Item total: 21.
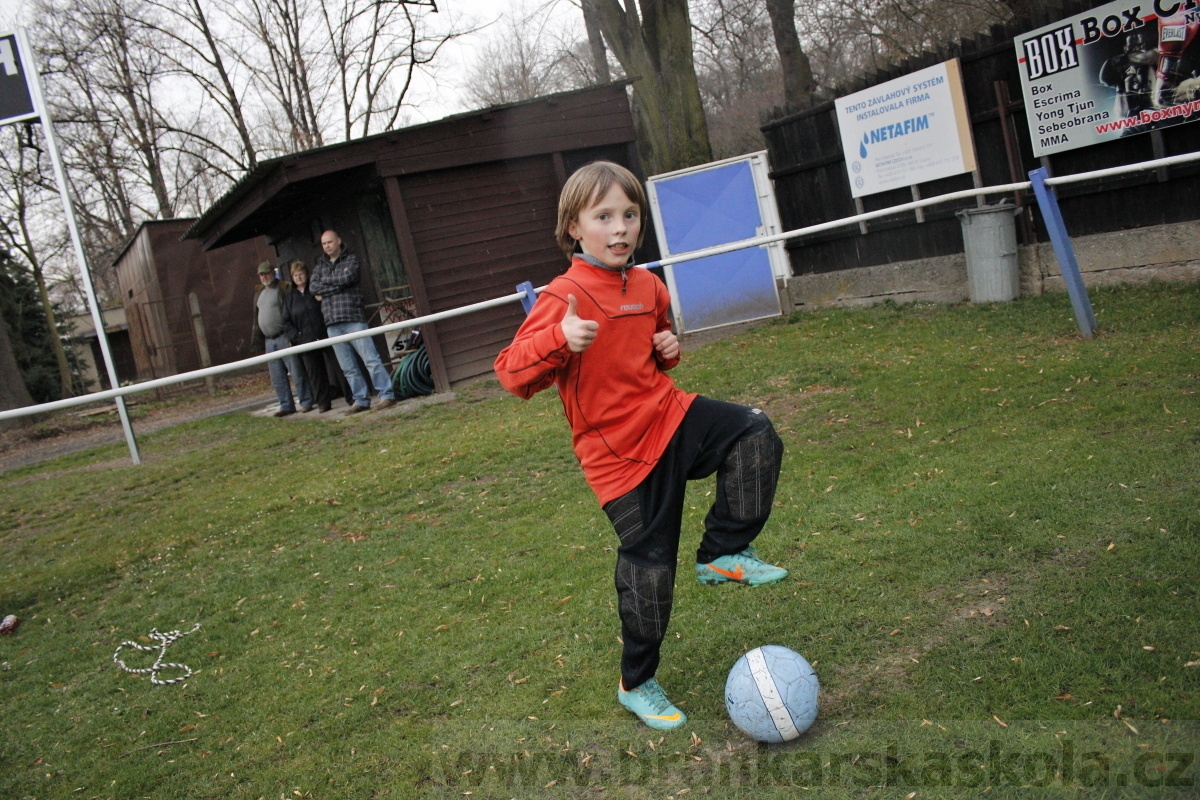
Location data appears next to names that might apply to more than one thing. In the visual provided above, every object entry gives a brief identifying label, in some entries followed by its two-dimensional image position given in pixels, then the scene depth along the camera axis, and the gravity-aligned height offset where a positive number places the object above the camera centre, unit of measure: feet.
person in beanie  43.37 +0.83
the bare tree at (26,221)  81.87 +16.79
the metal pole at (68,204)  35.29 +7.28
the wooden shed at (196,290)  86.94 +6.95
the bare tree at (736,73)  86.84 +18.06
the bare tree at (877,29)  63.93 +13.85
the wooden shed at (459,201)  41.63 +5.24
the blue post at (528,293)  22.11 +0.06
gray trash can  31.94 -1.87
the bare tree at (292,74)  99.45 +27.82
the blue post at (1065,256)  24.81 -2.03
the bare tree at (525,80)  107.34 +23.66
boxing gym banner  27.45 +2.71
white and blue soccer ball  9.65 -4.48
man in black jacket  38.42 +1.62
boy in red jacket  10.18 -1.62
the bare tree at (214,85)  97.04 +28.22
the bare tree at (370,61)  95.86 +26.22
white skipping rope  15.14 -4.47
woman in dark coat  41.14 +1.41
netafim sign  33.83 +2.89
